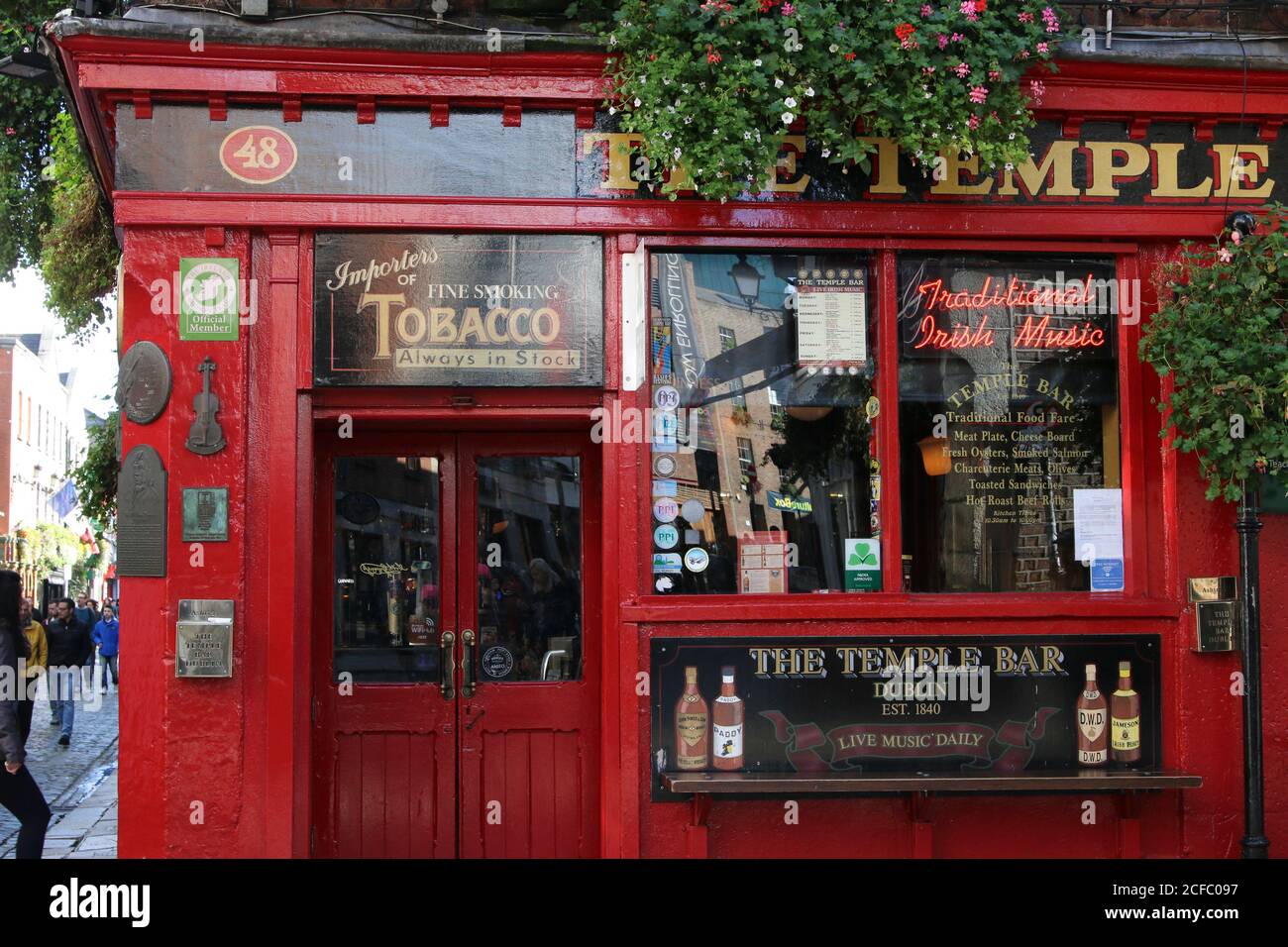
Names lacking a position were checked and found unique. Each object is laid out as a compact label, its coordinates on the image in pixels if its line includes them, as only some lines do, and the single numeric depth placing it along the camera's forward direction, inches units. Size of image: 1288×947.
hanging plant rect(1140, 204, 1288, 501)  255.9
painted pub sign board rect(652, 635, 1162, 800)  264.5
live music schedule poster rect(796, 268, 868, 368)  276.8
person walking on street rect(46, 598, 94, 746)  598.5
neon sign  280.2
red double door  276.7
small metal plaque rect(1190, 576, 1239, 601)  275.7
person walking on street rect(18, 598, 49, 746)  515.1
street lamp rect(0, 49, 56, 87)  311.1
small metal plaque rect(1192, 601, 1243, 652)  273.3
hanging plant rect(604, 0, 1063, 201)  245.3
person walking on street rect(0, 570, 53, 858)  273.9
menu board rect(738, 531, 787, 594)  273.0
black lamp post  264.1
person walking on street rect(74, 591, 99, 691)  869.0
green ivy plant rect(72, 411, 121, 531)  644.1
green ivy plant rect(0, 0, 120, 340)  541.6
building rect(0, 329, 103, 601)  1974.7
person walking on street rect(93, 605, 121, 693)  848.3
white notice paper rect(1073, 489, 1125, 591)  280.8
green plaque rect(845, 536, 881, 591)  273.0
